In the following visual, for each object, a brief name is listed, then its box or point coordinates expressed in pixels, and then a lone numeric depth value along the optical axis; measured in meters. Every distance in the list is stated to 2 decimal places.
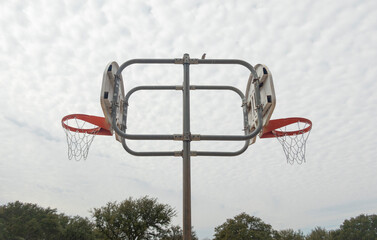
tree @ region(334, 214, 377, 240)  50.72
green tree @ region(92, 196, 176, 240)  34.75
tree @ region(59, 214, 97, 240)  38.17
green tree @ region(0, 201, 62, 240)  38.34
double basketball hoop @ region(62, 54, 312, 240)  6.10
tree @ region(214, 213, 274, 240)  38.97
